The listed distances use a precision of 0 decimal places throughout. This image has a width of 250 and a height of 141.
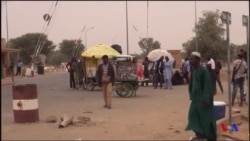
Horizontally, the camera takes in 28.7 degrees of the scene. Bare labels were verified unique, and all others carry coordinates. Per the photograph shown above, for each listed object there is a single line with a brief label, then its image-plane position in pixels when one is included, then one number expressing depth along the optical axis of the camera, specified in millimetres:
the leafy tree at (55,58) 113062
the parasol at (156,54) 31006
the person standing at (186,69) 26562
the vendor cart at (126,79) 19564
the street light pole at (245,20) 10103
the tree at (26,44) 86375
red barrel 11500
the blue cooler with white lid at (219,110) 10695
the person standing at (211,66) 18247
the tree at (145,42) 51422
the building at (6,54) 45875
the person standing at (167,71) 24253
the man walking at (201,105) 8578
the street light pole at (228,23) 9562
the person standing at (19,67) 48125
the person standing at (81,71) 24234
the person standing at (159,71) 24891
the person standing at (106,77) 14781
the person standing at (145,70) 28625
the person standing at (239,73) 14531
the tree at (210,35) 53312
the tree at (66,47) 113500
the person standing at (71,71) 25134
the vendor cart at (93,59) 23188
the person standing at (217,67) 20234
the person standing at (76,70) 24828
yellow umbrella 23141
